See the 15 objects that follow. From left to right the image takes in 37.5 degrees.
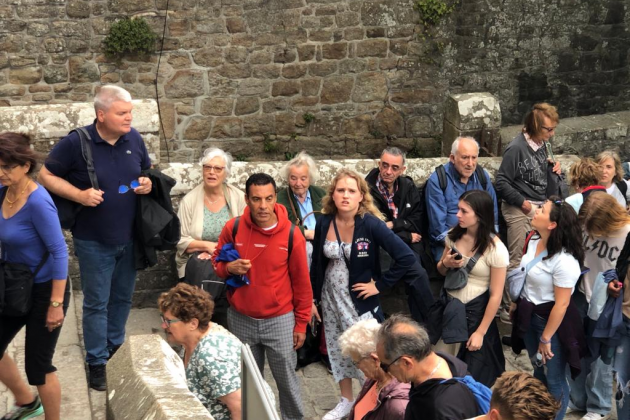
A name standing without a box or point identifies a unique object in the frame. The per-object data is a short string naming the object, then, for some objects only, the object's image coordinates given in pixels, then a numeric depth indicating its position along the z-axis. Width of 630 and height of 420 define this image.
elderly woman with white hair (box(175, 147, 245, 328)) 6.42
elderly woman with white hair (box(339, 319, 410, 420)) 4.42
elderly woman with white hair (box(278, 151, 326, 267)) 6.58
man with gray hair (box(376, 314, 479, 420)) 4.03
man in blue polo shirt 5.64
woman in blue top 4.84
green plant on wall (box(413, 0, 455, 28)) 12.09
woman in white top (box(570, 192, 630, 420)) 6.04
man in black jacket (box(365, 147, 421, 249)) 6.82
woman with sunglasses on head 5.92
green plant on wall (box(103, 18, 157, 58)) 11.00
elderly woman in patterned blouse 4.48
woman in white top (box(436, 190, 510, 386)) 6.10
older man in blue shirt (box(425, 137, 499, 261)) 6.81
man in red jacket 5.61
